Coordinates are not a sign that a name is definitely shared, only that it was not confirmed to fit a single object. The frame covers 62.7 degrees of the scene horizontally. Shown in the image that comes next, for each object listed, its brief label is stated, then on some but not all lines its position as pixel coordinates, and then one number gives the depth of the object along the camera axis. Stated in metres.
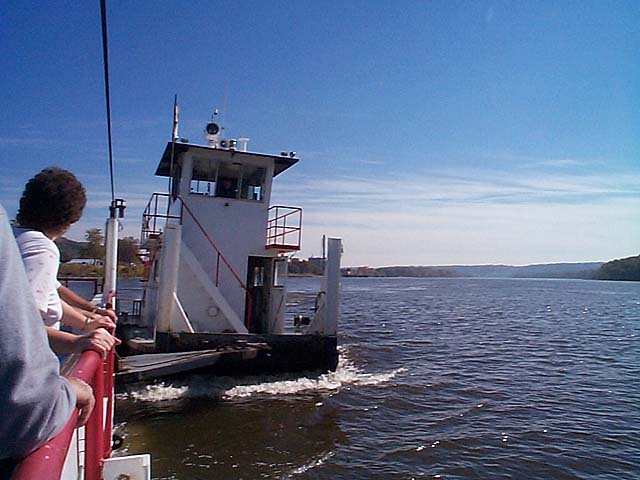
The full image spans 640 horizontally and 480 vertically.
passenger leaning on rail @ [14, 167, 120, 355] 2.48
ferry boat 10.65
